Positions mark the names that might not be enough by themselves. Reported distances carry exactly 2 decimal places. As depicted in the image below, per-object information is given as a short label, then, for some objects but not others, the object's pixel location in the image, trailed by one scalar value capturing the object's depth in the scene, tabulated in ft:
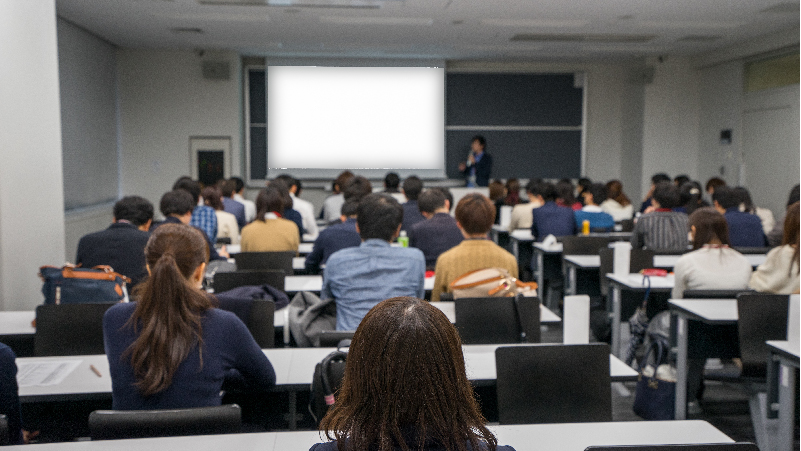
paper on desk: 7.39
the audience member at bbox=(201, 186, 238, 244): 18.57
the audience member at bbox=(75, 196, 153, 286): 11.57
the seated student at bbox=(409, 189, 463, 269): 15.12
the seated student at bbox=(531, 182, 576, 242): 20.51
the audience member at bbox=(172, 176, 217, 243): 17.58
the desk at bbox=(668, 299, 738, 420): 10.47
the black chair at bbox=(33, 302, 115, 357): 8.85
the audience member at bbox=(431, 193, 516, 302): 11.22
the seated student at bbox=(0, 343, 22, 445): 6.14
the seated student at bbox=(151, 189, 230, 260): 14.47
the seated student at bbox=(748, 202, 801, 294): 11.12
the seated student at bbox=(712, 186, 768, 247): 17.61
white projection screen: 36.19
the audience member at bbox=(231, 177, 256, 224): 22.94
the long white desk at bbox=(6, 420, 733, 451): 5.66
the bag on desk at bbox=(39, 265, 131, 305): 9.74
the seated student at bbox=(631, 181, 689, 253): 17.03
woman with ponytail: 6.26
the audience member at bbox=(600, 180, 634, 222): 25.04
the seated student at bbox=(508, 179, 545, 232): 23.70
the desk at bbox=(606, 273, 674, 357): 12.84
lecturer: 36.99
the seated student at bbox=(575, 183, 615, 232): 21.68
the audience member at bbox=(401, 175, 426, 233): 19.76
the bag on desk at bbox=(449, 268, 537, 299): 10.05
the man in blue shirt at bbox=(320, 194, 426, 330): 9.68
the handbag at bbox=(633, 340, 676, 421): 11.58
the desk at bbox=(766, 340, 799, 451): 8.47
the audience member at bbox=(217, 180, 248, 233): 21.20
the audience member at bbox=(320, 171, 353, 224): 22.50
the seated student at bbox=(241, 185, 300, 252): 15.97
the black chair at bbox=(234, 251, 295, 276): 14.06
